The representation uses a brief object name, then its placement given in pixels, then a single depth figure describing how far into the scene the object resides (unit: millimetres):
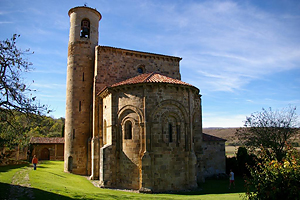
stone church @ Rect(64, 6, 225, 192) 14469
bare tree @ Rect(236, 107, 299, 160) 22828
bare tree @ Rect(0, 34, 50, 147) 10055
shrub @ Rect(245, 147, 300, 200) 7003
